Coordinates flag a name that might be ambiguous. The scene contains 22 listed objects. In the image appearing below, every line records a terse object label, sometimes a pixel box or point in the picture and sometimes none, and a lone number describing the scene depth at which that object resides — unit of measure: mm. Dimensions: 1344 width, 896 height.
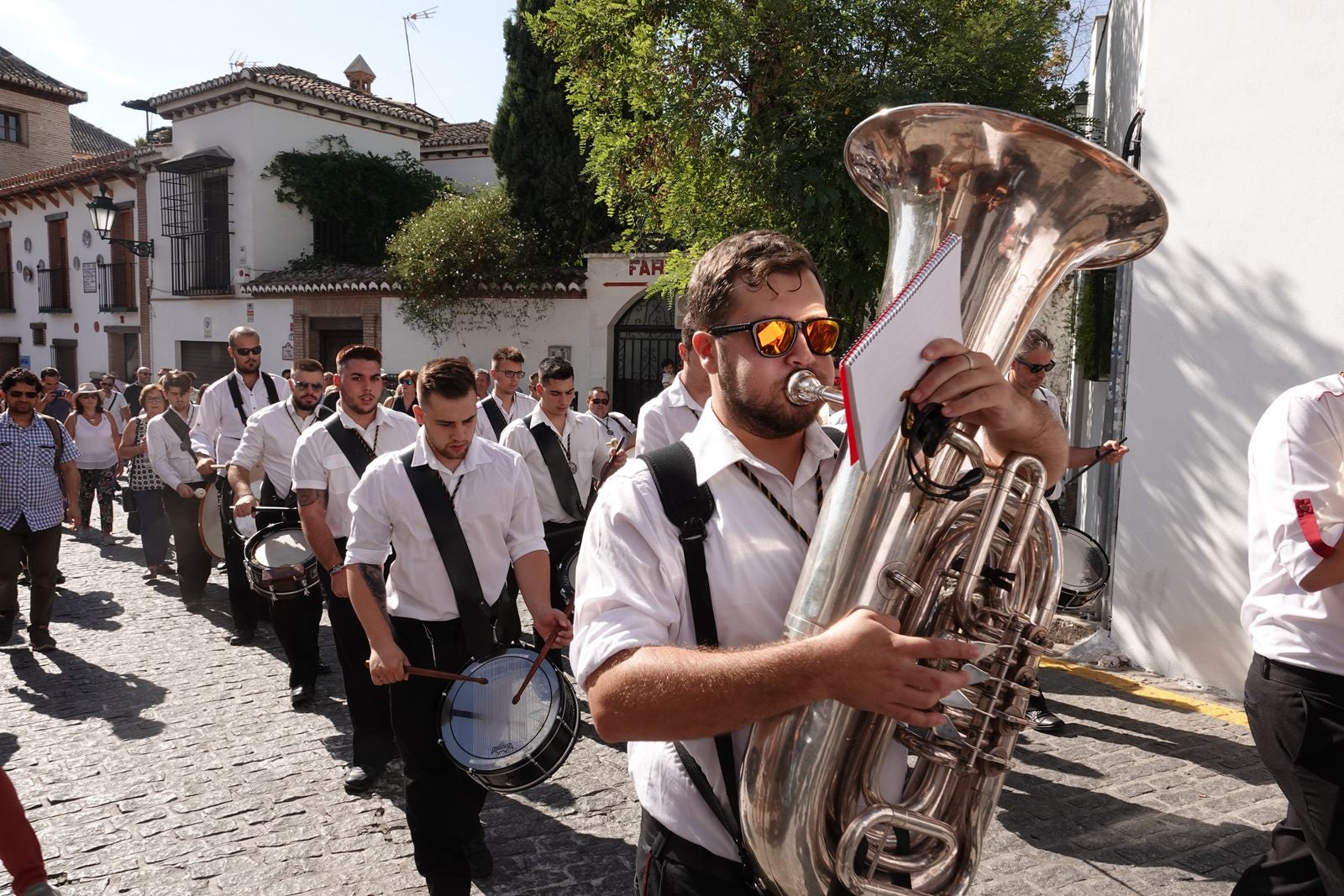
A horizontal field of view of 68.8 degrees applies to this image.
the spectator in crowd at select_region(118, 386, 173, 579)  9227
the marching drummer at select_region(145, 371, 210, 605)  8133
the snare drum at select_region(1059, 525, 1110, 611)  5082
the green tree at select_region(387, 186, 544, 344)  17047
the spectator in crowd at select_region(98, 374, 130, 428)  15495
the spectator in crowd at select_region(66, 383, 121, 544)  11211
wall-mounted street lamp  18422
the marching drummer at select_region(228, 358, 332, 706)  5793
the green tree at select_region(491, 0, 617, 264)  17578
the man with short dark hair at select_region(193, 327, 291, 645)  7570
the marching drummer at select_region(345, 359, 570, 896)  3656
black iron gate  16172
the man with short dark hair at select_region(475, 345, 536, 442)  7359
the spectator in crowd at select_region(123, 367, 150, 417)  16016
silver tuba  1494
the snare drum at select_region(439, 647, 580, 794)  3232
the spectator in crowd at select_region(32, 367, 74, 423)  13026
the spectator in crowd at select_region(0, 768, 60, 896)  3000
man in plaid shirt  6902
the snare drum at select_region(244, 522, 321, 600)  5383
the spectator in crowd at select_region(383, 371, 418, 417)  10114
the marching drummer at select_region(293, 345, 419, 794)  4582
